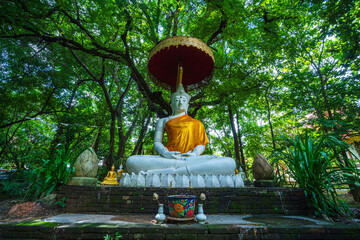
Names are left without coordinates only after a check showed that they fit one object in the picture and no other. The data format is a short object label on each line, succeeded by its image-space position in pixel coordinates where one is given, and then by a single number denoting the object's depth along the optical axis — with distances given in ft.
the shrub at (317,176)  9.78
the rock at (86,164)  12.30
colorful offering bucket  8.14
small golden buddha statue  14.58
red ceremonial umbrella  18.16
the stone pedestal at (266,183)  12.78
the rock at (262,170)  12.98
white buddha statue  14.47
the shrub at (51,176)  11.88
